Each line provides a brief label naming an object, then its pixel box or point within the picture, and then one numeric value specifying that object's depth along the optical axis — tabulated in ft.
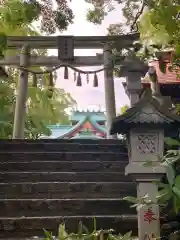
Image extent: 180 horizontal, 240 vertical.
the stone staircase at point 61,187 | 14.11
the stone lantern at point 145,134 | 11.94
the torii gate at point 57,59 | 35.42
